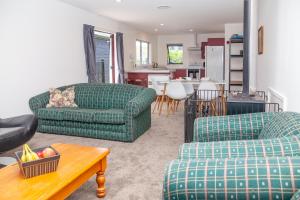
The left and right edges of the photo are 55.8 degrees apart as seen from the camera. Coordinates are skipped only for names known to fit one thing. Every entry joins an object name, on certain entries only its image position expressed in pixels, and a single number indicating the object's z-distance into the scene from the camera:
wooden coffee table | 1.79
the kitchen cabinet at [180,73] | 11.41
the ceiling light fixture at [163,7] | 6.06
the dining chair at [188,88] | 6.67
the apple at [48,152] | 2.08
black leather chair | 3.11
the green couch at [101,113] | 4.12
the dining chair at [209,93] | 5.68
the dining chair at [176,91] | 6.13
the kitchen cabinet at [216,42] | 9.97
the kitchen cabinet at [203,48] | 11.20
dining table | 6.27
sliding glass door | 7.41
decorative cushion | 4.82
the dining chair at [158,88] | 7.06
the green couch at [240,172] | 1.21
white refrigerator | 9.70
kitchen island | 8.66
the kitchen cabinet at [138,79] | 8.77
